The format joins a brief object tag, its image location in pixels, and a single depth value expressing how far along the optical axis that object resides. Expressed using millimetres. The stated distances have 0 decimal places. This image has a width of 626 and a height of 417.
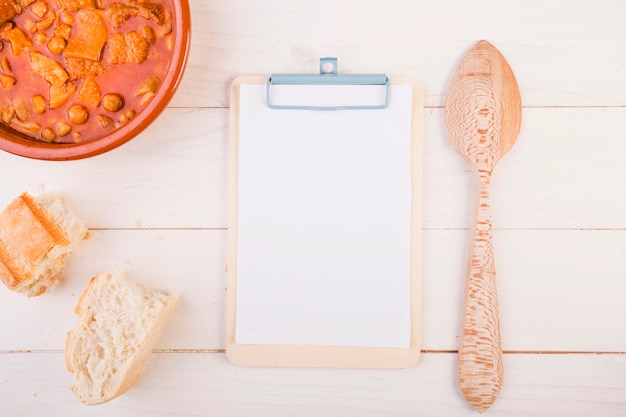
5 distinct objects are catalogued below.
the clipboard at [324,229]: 850
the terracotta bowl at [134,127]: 733
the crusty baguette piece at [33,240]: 794
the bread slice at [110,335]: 810
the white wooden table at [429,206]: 855
